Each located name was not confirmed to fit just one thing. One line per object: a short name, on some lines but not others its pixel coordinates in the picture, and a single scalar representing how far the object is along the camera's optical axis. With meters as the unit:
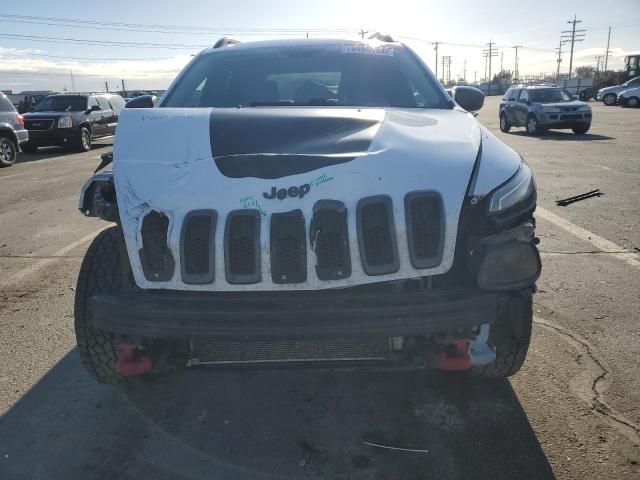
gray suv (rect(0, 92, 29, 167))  12.88
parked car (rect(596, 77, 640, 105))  33.37
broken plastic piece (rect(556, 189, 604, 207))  7.03
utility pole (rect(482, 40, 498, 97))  108.57
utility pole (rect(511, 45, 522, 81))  104.74
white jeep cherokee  1.99
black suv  15.41
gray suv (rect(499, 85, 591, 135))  16.41
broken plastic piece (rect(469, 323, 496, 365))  2.21
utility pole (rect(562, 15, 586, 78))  90.94
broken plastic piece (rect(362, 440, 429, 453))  2.26
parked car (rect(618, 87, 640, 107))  31.55
